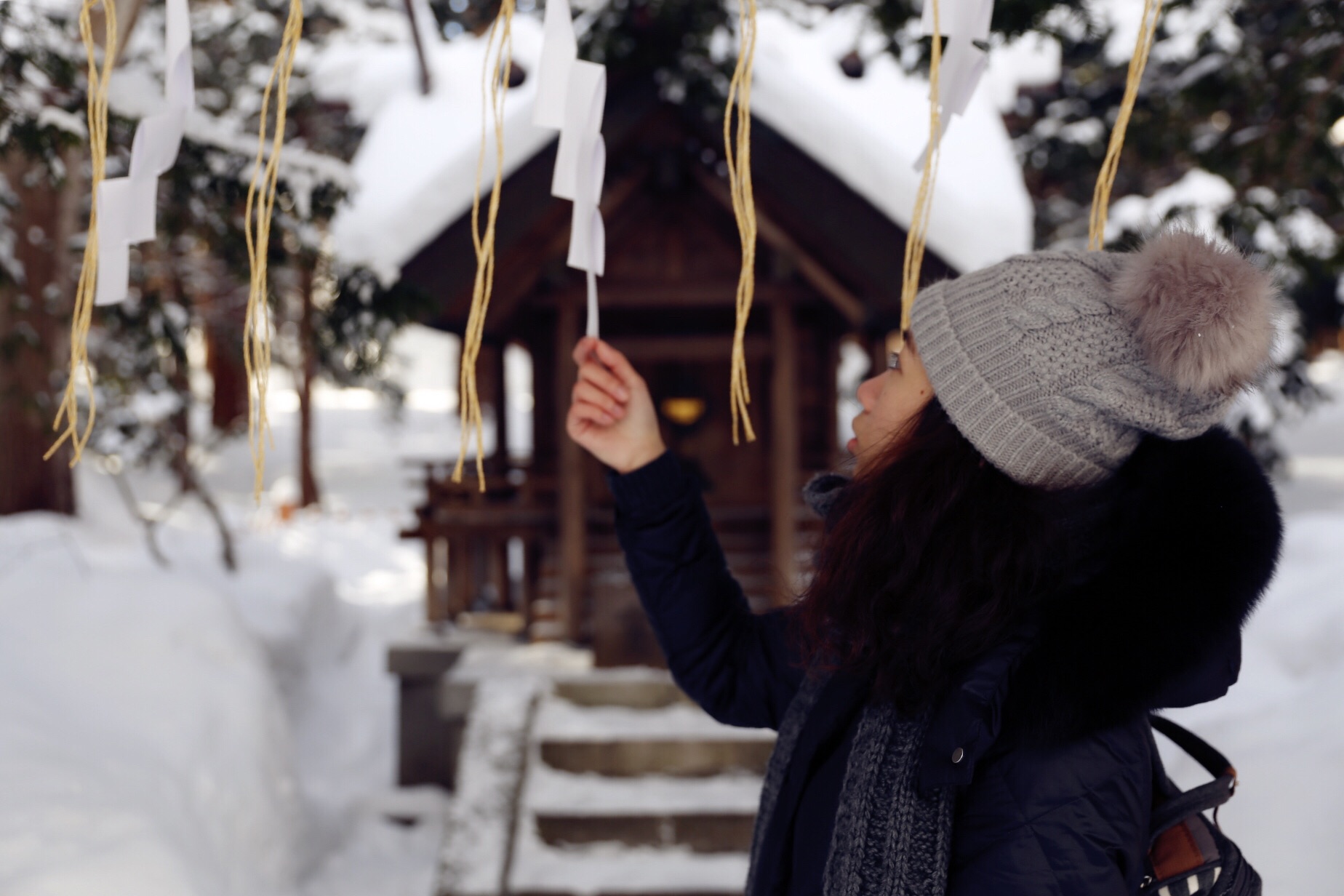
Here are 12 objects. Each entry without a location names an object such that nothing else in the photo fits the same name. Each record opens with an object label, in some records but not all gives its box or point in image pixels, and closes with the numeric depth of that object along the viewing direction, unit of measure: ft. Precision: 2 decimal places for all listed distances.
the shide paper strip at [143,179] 4.73
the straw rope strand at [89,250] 4.44
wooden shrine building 14.79
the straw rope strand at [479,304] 4.71
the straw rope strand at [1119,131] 5.06
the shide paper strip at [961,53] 5.45
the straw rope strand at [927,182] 5.14
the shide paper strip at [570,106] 4.89
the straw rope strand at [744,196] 5.00
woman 4.06
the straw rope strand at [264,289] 4.66
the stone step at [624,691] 16.20
